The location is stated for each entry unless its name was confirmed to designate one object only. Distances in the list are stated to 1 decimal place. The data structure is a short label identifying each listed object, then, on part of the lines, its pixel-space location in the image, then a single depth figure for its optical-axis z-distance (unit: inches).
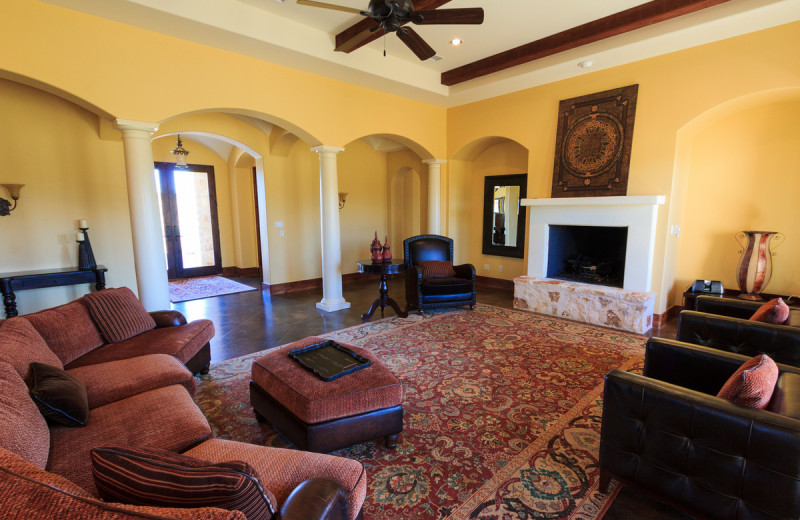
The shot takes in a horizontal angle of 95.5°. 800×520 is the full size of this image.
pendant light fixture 259.1
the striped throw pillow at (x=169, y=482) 37.6
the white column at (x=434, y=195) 276.8
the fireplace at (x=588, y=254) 211.8
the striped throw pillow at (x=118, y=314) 115.8
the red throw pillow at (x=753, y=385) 60.7
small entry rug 263.6
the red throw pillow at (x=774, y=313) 102.8
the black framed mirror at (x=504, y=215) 264.7
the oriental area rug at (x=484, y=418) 76.9
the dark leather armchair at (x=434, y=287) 207.0
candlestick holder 184.4
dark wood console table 162.1
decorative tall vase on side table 174.2
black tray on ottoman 93.7
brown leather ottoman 83.2
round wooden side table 202.4
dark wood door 312.7
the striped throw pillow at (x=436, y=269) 220.8
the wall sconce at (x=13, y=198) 169.9
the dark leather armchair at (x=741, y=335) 96.3
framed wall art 187.9
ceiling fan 115.3
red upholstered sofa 32.9
